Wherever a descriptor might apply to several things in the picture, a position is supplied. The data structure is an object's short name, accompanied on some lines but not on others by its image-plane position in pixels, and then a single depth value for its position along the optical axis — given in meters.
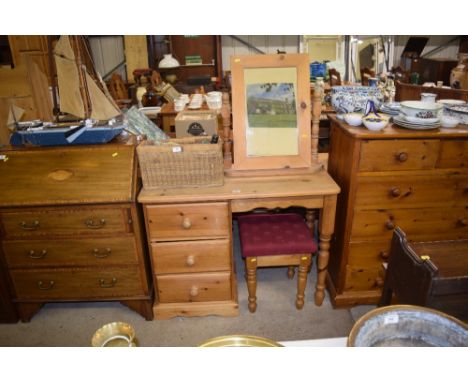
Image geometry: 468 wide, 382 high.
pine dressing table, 1.79
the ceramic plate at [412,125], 1.73
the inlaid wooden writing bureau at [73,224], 1.79
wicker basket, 1.75
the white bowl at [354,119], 1.82
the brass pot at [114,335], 0.83
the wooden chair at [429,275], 1.02
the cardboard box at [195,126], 2.14
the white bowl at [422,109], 1.74
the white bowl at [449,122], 1.75
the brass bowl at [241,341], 0.59
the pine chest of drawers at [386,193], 1.73
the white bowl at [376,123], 1.73
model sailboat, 1.91
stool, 1.89
